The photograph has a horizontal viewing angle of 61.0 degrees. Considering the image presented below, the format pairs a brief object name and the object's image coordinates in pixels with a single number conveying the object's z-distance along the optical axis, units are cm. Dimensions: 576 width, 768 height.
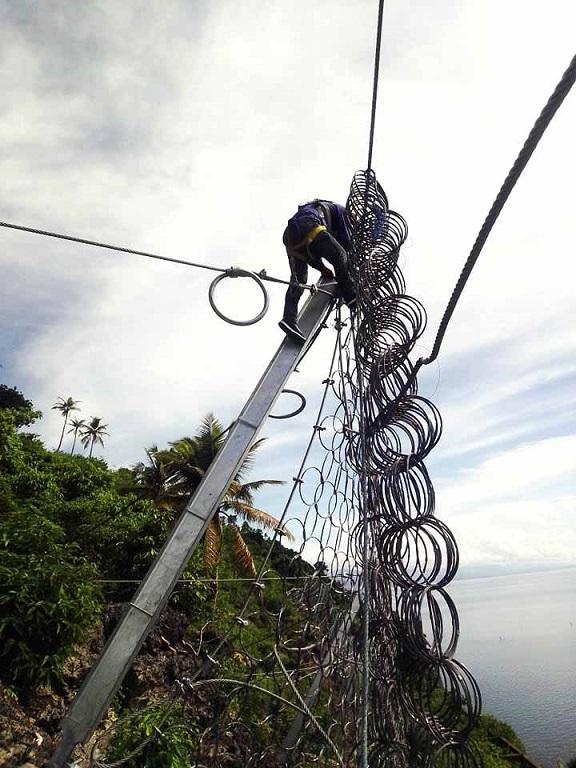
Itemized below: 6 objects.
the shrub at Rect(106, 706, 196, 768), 631
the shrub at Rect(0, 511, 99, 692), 699
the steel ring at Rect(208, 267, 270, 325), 244
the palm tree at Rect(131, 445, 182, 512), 1466
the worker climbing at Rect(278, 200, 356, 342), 263
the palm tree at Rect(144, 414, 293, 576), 1411
